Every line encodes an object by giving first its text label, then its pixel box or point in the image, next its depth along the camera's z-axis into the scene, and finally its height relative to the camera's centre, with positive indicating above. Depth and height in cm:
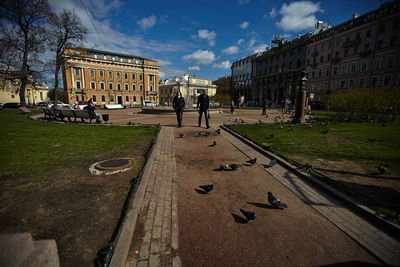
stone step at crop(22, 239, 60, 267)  120 -106
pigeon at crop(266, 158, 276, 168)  494 -143
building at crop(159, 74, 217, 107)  6875 +921
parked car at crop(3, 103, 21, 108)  4288 +8
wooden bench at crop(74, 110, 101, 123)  1288 -52
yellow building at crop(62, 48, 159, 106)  5656 +992
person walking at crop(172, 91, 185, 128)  1058 +30
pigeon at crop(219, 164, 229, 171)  468 -149
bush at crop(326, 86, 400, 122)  1241 +71
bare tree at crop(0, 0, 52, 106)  2044 +799
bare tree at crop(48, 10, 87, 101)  2412 +949
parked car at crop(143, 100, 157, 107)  5336 +158
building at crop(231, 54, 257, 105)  7250 +1420
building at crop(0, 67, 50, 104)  2452 +331
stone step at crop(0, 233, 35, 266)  109 -92
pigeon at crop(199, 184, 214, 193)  358 -156
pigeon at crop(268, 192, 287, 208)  308 -157
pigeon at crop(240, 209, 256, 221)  273 -160
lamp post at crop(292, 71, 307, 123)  1260 +71
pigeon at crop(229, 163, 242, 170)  468 -146
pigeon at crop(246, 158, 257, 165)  516 -146
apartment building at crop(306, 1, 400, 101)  3316 +1289
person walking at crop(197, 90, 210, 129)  1017 +38
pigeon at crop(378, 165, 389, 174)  418 -132
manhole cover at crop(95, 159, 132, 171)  448 -149
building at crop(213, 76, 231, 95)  8944 +1341
